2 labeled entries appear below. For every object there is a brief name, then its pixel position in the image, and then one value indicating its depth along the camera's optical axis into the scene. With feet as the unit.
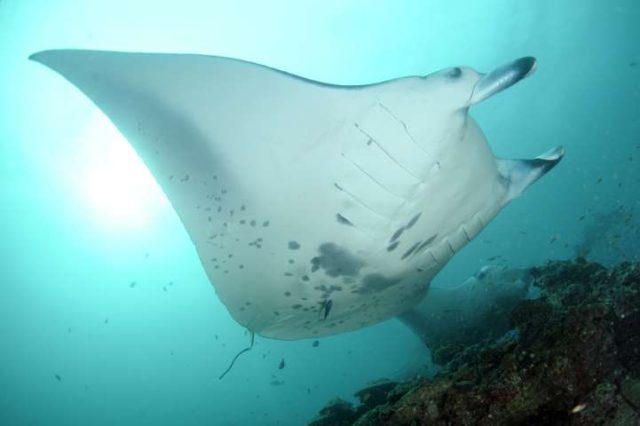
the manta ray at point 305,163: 7.92
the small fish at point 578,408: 7.68
